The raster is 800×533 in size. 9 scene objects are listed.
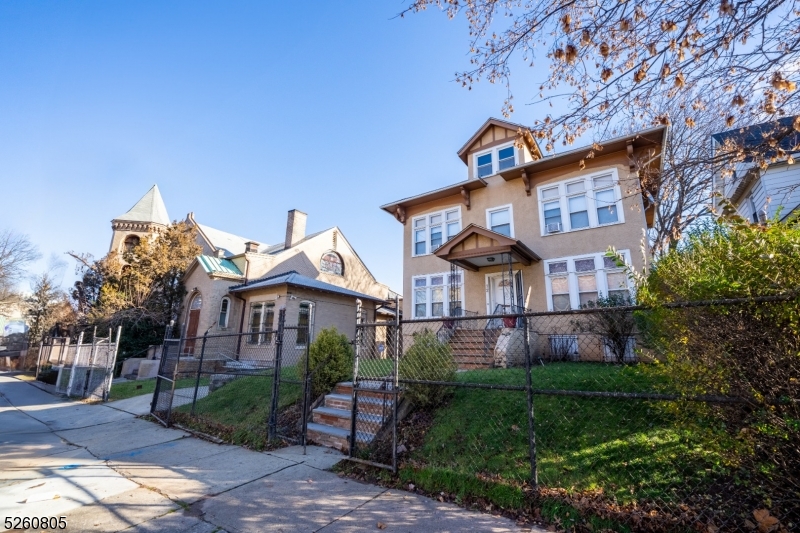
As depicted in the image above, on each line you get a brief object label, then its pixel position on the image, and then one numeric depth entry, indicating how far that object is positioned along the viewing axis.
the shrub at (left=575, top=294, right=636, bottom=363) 9.04
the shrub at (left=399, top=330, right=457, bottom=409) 5.96
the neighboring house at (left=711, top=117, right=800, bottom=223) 11.62
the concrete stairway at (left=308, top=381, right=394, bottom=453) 5.83
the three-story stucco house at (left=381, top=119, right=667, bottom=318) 11.91
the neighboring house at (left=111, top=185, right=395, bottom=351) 18.02
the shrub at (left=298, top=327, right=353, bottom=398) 7.45
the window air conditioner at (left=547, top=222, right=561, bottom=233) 12.92
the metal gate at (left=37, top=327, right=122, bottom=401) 12.31
